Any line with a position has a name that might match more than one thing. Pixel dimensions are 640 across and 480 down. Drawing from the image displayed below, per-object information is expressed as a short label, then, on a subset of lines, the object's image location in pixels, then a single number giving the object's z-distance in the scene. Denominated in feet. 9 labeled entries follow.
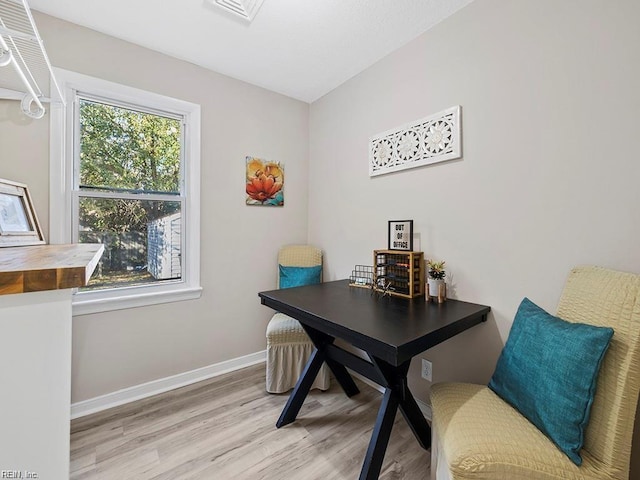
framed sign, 6.28
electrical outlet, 6.14
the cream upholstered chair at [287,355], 6.87
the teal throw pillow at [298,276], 8.40
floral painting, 8.43
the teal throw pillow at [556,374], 3.15
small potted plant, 5.58
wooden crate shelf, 5.89
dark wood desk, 3.91
